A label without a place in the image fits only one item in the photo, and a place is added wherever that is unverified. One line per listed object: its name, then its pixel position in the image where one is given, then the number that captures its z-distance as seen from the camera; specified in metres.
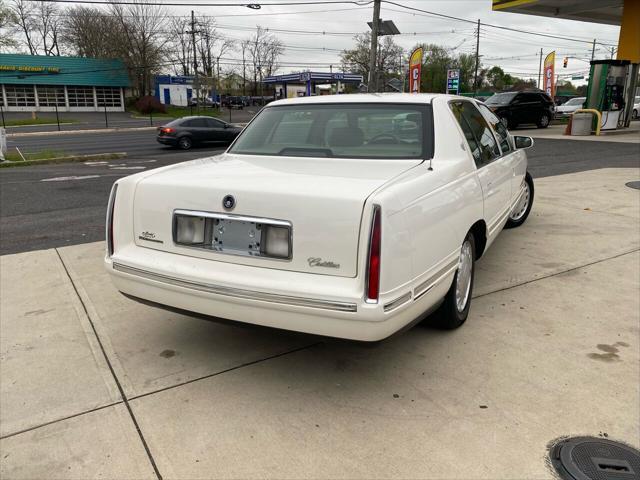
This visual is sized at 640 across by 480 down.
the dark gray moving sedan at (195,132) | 19.25
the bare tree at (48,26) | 75.31
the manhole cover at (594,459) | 2.31
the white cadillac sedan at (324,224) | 2.56
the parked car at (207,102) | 67.94
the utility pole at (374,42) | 25.52
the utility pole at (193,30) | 58.44
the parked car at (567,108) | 32.69
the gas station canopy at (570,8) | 22.02
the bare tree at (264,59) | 93.38
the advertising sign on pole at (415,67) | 28.94
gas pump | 20.62
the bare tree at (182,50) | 67.91
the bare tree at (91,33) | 62.22
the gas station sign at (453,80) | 32.78
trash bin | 20.58
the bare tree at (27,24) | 73.31
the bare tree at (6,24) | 52.48
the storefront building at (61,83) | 53.81
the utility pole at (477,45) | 71.75
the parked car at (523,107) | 23.56
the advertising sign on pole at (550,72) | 33.93
